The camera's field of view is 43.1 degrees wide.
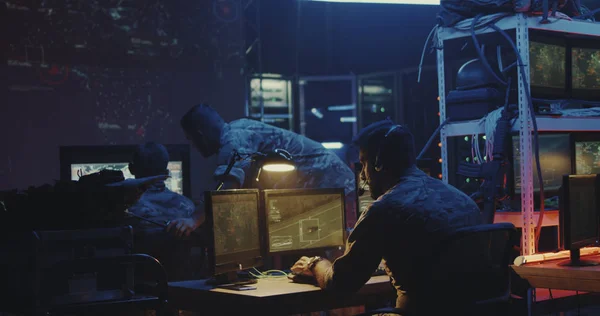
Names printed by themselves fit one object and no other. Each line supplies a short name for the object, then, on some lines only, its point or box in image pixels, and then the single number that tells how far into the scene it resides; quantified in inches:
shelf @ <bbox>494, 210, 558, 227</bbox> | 160.2
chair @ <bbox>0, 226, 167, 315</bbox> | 93.4
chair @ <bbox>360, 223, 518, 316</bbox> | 104.5
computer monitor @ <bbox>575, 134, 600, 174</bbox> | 180.9
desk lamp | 145.9
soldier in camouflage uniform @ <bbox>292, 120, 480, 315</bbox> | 110.2
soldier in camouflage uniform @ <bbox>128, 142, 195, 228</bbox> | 174.6
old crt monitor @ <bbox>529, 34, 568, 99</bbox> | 165.8
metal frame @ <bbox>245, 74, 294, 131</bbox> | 392.5
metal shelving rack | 157.9
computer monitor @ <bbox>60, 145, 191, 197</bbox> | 236.1
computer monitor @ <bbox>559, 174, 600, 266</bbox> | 149.9
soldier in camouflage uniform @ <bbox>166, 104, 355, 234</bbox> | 152.1
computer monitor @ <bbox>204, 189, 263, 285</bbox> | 131.0
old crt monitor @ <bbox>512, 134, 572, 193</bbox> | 163.2
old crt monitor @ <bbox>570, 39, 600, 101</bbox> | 179.8
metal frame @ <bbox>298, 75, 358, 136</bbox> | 417.7
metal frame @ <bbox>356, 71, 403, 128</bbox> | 403.9
